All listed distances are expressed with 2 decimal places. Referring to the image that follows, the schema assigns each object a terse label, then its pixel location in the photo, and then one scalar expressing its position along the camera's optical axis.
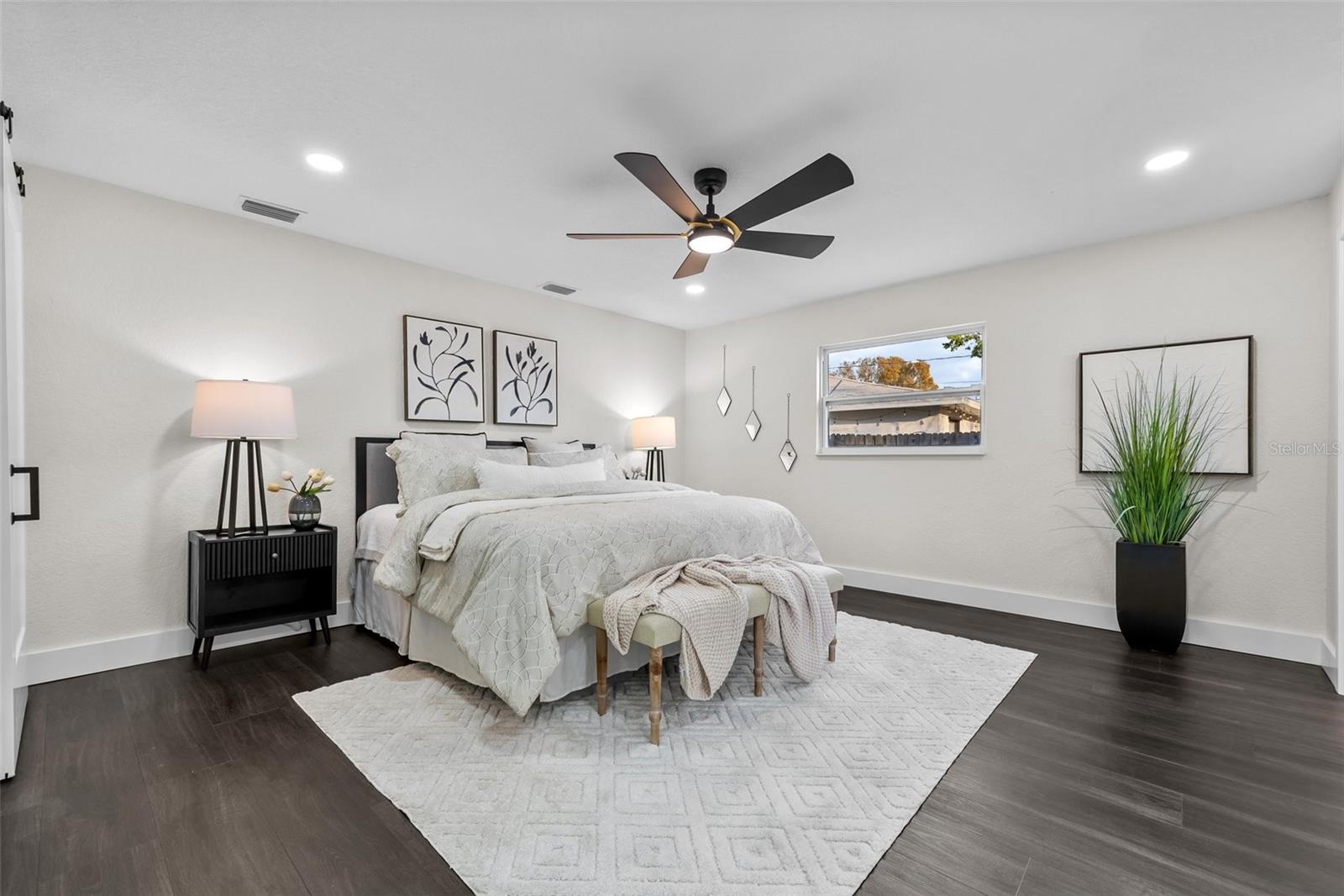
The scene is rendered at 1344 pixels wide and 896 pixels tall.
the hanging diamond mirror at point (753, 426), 5.78
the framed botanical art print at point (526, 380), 4.73
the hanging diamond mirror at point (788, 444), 5.51
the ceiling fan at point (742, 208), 2.33
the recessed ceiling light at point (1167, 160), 2.73
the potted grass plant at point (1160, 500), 3.32
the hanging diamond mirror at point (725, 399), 6.05
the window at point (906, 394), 4.54
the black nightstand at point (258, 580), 3.07
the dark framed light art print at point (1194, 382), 3.37
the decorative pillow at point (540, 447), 4.62
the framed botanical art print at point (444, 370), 4.23
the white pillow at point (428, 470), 3.56
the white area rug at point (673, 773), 1.60
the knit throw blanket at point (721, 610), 2.33
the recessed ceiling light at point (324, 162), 2.79
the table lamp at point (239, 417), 3.05
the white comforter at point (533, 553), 2.36
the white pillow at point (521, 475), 3.64
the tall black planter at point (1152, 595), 3.29
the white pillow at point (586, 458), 4.33
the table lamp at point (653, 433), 5.50
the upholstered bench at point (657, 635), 2.25
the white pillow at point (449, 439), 3.84
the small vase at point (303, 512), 3.41
